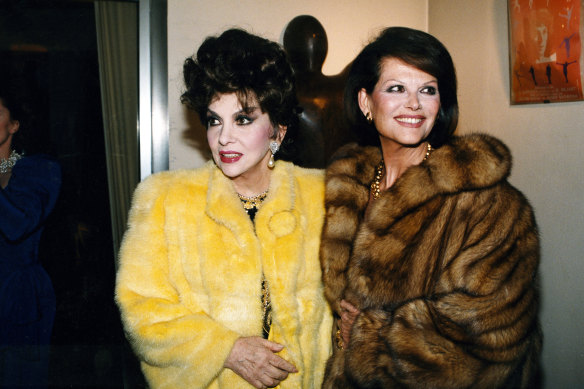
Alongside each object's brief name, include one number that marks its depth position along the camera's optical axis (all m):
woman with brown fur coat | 1.23
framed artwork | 1.89
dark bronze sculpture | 2.46
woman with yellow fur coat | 1.40
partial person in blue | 2.13
